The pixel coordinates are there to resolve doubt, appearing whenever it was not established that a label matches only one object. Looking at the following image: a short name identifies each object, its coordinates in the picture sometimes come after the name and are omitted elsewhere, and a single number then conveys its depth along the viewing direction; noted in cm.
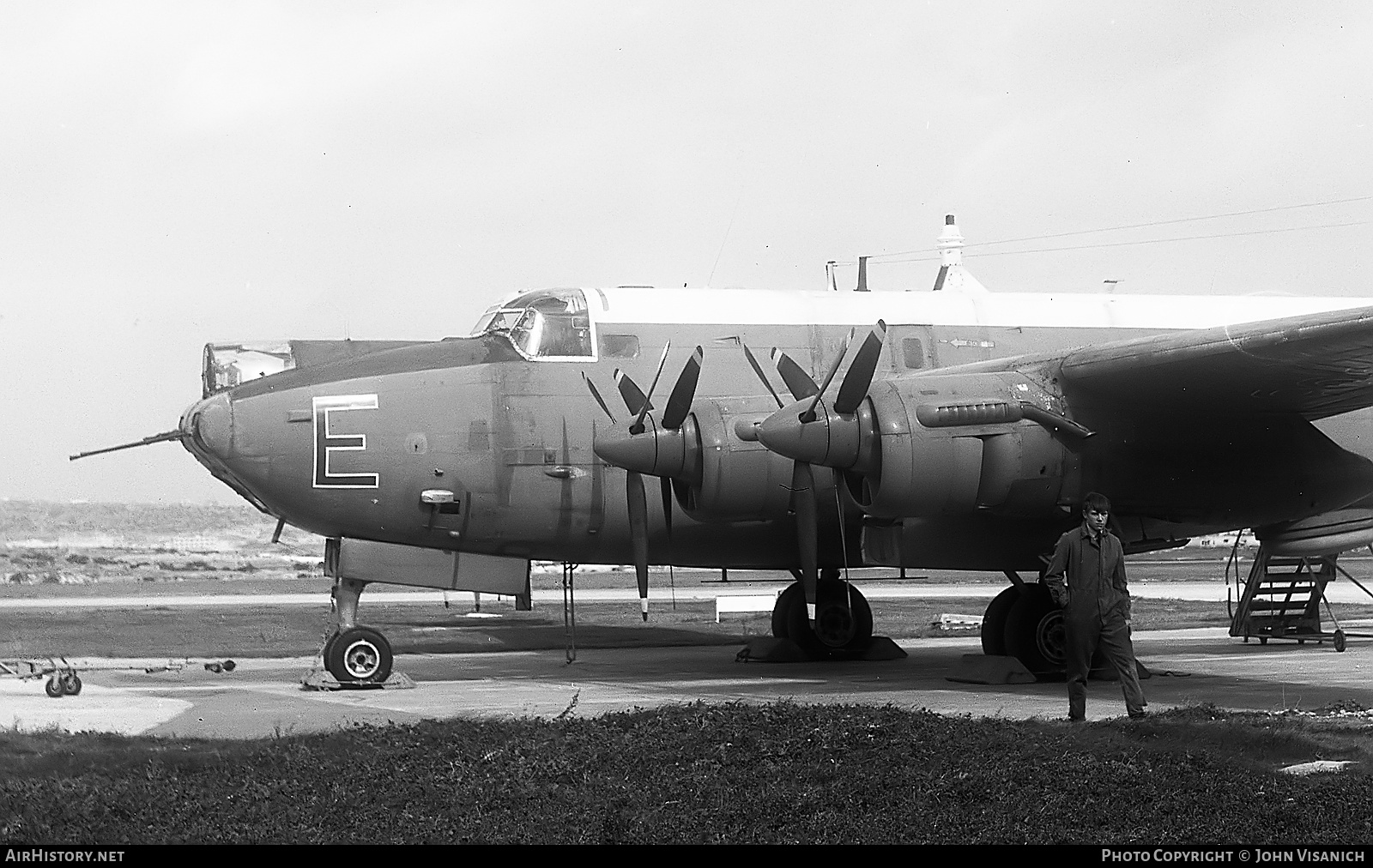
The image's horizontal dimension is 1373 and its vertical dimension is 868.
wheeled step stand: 2077
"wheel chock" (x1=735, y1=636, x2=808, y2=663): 1809
